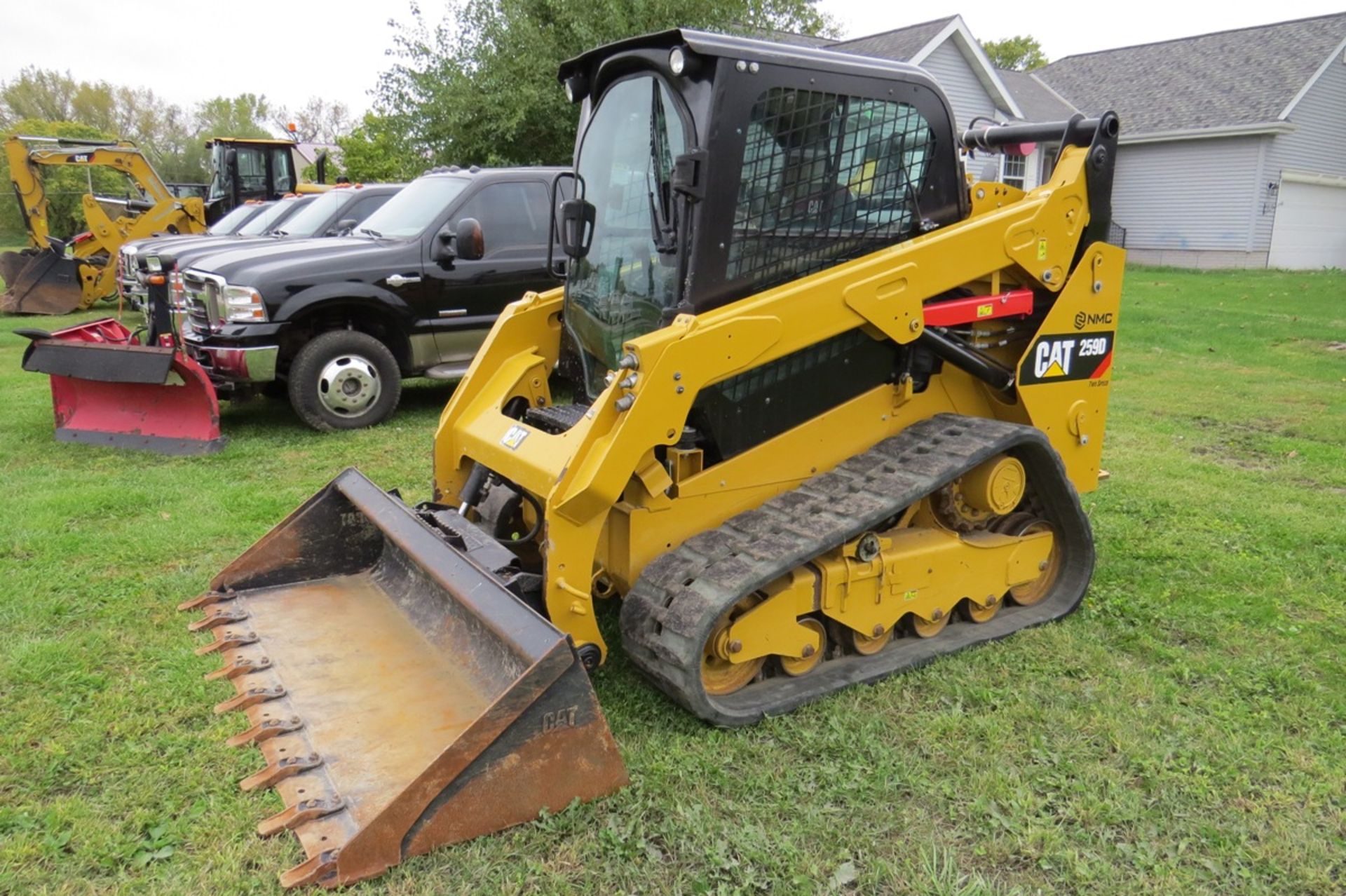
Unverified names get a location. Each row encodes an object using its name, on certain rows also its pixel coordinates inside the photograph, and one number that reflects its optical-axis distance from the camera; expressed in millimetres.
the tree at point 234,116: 67562
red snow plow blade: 7258
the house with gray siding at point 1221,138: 22828
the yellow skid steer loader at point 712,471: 3258
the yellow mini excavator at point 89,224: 16812
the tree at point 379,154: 19016
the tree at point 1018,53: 52281
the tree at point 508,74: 17156
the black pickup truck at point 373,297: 7777
